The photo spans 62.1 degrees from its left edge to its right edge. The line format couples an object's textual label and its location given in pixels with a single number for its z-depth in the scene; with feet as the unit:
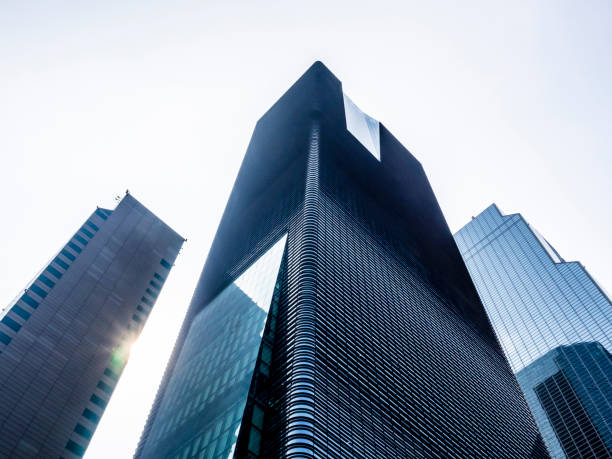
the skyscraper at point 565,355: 489.26
